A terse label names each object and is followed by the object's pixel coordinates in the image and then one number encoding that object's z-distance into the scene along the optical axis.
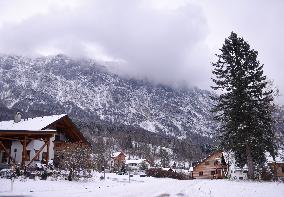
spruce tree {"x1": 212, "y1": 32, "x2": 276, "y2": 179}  35.19
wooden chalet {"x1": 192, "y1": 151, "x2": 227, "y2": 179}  79.06
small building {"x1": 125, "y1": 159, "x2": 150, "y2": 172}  141.23
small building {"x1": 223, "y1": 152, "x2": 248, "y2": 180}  69.94
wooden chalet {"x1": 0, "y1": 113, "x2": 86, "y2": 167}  37.22
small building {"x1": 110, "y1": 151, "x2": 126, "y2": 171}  146.54
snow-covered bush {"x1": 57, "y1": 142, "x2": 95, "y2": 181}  30.11
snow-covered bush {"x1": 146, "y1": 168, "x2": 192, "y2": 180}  63.38
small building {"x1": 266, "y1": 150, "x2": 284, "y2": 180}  64.19
